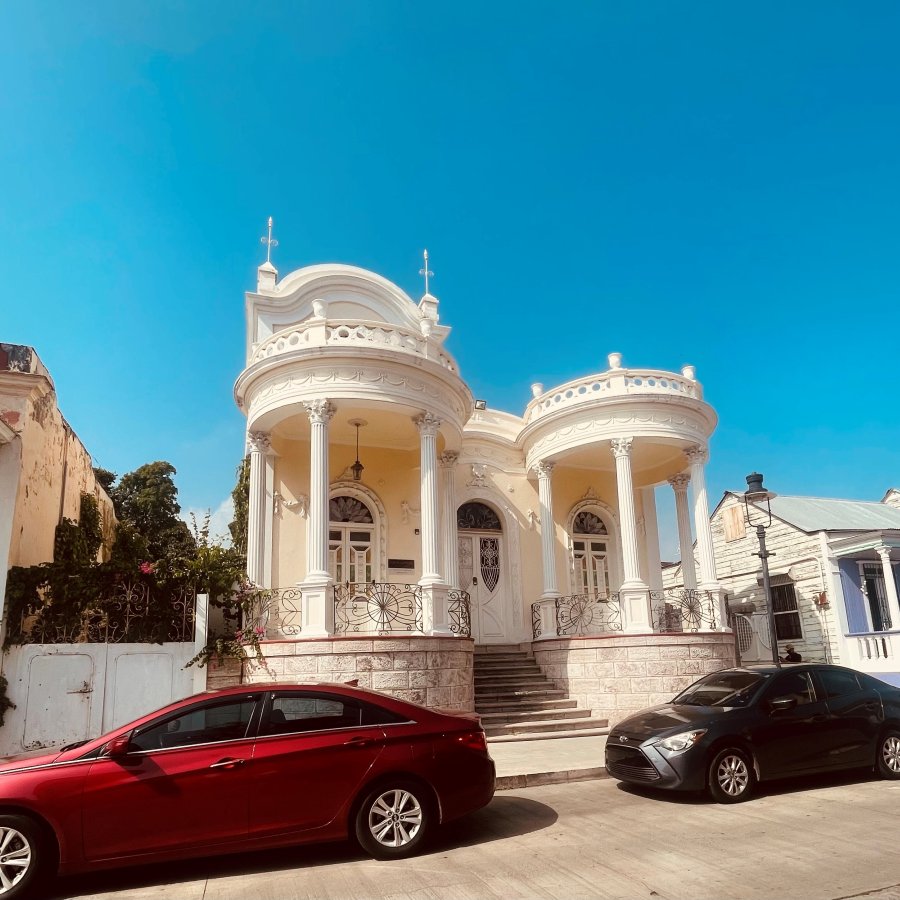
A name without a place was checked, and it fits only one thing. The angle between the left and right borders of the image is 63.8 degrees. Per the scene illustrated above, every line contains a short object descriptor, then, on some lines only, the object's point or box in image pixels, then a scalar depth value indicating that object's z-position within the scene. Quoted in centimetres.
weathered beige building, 1028
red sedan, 491
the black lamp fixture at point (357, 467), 1451
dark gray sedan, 724
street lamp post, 1227
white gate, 989
